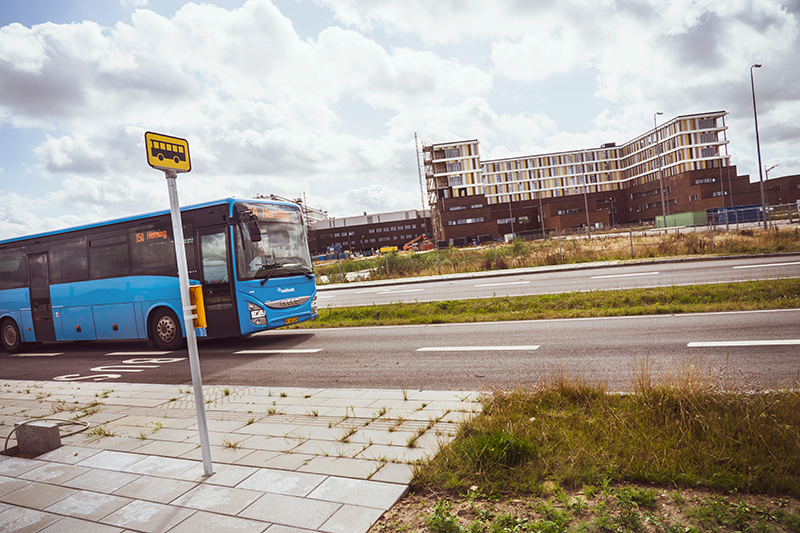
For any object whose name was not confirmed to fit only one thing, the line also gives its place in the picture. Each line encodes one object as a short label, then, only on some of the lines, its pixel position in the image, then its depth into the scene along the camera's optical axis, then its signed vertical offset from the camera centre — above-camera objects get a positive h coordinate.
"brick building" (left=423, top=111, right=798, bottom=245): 78.74 +9.17
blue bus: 11.20 +0.17
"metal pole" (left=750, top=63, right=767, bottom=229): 29.74 +5.71
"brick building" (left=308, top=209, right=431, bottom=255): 113.62 +6.07
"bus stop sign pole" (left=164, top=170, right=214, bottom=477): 4.11 -0.36
